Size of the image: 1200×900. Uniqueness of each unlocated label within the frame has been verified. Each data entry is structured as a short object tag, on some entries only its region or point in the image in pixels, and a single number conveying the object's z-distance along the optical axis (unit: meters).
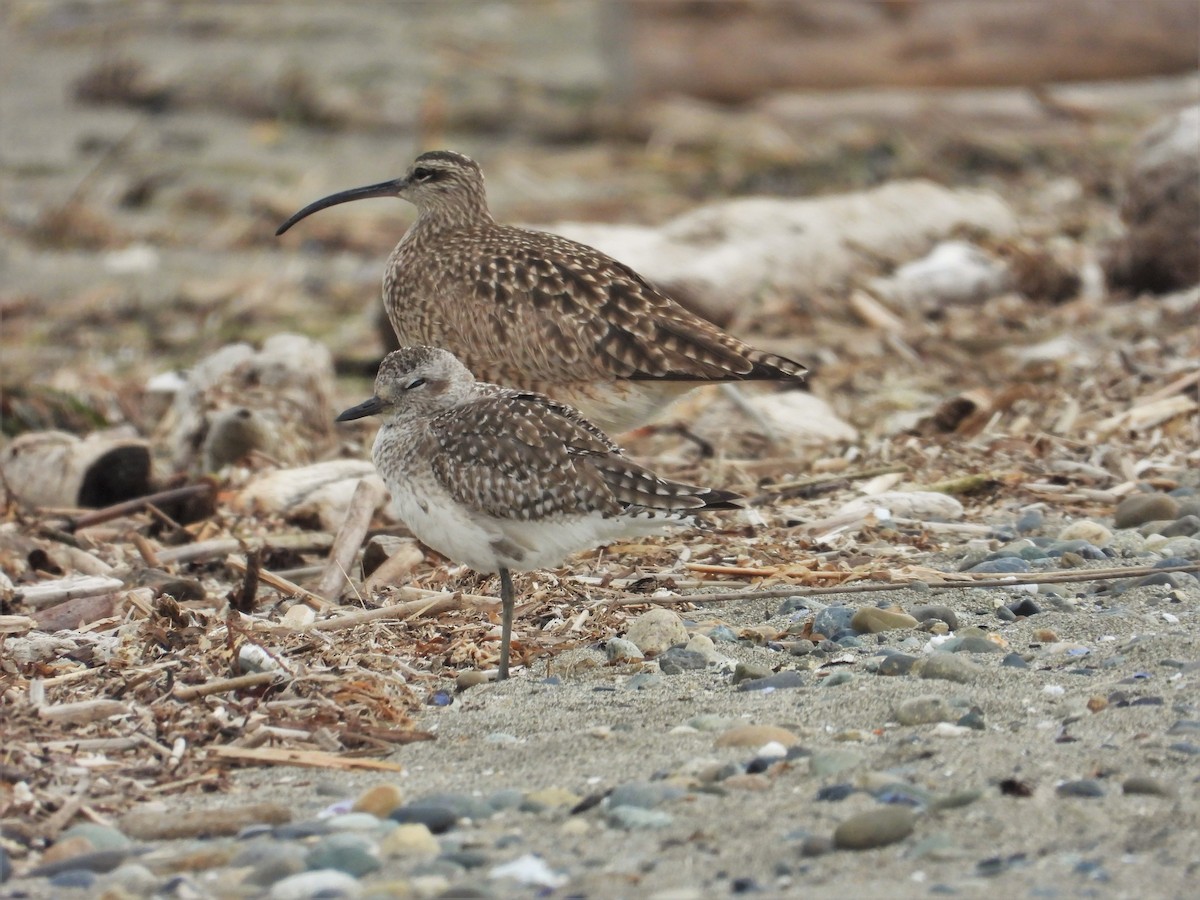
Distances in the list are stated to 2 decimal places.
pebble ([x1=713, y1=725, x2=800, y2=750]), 9.73
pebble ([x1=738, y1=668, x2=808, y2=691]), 10.88
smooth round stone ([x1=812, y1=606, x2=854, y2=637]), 11.92
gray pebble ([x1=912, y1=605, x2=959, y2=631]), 11.92
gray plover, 11.52
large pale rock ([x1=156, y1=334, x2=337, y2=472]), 17.61
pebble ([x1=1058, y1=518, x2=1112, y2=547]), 13.80
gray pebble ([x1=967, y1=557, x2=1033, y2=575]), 12.93
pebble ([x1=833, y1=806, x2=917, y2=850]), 8.30
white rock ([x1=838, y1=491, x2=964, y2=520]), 14.87
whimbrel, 15.12
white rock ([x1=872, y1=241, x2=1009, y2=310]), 23.83
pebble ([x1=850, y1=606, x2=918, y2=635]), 11.87
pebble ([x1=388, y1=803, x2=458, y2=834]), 8.90
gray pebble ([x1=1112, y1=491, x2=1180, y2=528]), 14.28
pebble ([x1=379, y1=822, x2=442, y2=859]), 8.53
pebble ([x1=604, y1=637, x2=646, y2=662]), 11.65
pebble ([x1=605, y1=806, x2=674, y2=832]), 8.70
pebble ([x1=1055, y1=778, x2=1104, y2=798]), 8.75
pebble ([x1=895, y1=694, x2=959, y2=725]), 9.92
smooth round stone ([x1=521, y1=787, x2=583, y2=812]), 9.08
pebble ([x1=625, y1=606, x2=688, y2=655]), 11.76
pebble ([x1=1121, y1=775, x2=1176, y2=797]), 8.70
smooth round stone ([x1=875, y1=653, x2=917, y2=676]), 10.93
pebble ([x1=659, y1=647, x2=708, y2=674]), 11.39
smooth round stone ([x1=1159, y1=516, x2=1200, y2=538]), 13.90
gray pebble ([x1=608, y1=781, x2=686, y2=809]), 8.95
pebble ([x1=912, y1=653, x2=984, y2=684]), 10.66
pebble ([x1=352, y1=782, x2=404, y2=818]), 9.04
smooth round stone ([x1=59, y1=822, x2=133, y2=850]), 8.80
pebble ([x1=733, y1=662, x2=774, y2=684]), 11.05
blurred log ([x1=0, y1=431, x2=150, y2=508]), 16.73
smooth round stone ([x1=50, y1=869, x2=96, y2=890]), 8.28
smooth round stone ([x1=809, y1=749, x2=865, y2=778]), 9.23
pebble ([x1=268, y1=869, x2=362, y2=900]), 8.05
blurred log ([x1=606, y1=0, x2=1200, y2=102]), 33.72
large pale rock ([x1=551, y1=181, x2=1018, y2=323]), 21.92
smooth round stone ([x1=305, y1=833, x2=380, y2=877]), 8.33
